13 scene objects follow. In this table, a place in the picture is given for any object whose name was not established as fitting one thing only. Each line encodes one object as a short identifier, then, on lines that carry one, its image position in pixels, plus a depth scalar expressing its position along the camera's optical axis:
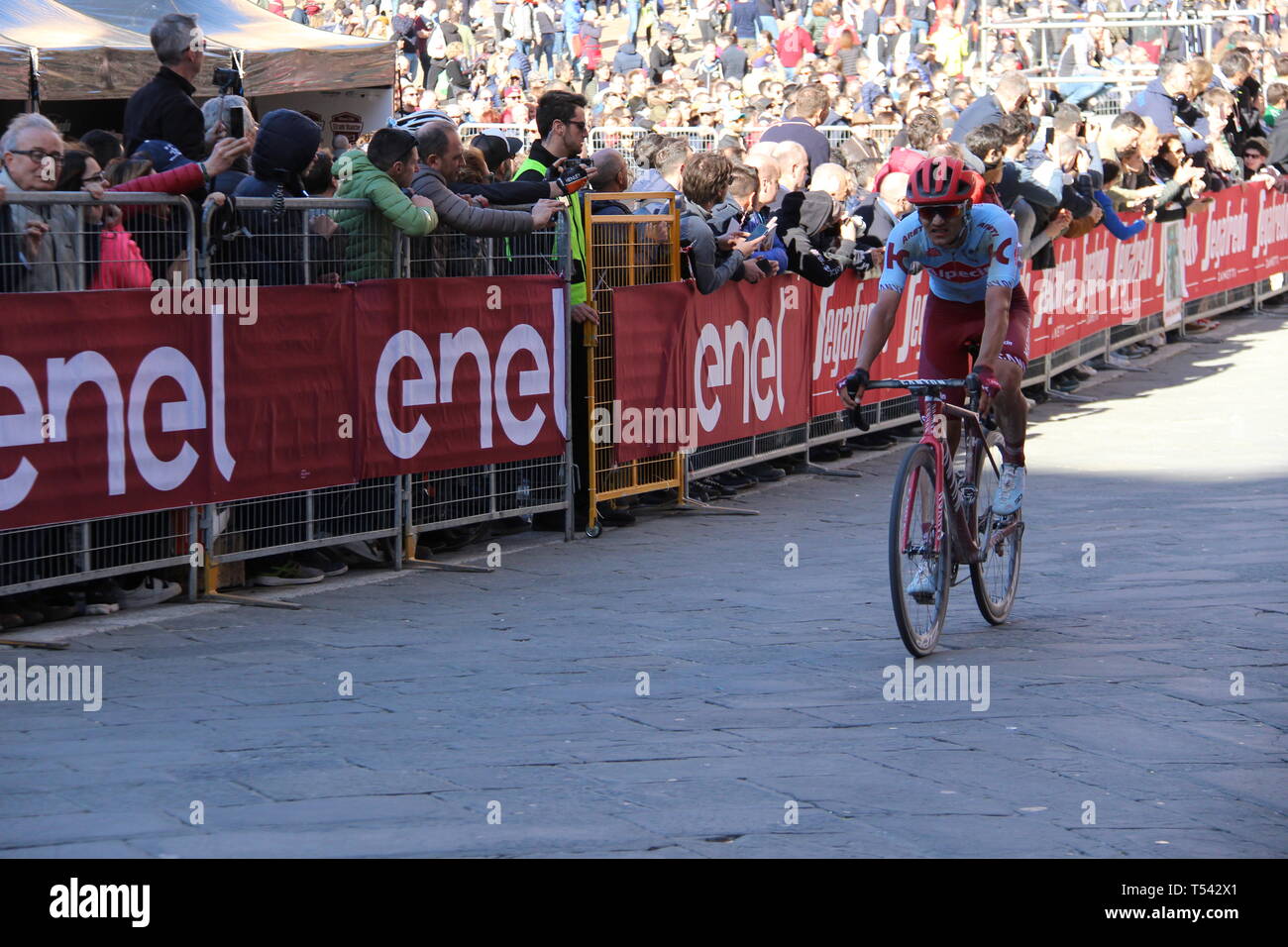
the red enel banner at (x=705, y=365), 22.59
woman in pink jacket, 16.58
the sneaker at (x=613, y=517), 23.03
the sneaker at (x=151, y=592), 17.39
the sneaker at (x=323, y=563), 19.11
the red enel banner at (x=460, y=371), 19.14
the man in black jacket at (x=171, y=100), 18.59
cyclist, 15.90
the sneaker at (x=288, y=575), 18.62
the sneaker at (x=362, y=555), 19.84
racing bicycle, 15.33
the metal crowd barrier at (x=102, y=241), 15.93
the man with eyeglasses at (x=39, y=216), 15.92
